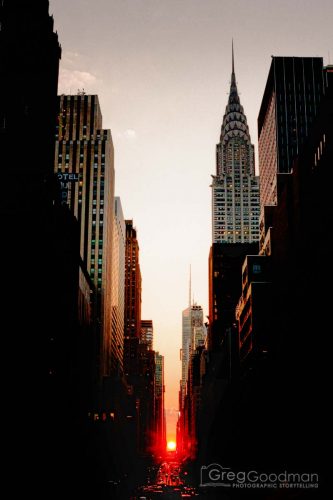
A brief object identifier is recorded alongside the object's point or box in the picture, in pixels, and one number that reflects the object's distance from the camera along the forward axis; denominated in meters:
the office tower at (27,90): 71.12
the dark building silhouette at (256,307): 125.81
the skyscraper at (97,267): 196.00
